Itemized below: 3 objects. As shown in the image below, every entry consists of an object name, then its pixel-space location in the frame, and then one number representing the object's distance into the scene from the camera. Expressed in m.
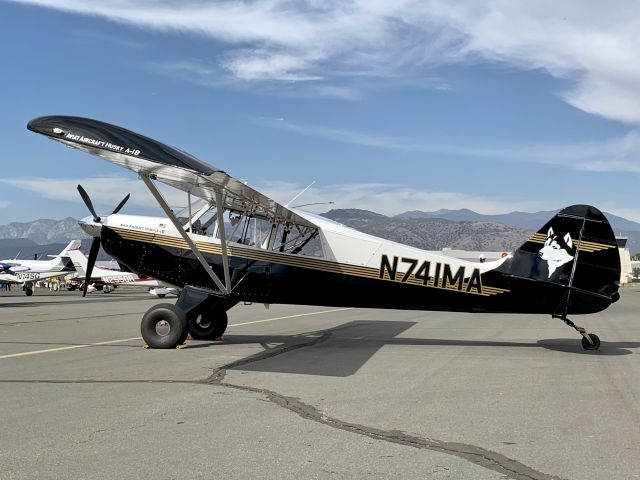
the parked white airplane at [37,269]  50.04
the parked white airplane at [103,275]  45.59
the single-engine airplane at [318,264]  10.14
